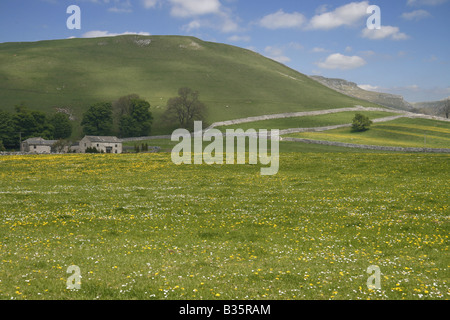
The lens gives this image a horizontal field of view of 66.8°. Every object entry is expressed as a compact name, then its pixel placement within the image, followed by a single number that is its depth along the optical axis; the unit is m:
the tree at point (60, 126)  130.62
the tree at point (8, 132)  113.88
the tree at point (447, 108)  183.12
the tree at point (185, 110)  142.12
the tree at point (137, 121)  135.62
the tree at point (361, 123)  128.75
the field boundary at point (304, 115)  143.43
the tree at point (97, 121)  133.90
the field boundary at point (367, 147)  85.05
